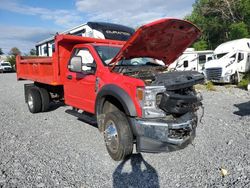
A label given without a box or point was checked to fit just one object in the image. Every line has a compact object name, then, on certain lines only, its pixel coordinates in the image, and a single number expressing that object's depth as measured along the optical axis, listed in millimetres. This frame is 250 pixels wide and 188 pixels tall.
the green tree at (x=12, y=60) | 33077
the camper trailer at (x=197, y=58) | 13992
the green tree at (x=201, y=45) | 21521
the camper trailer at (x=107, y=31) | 7084
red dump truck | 2863
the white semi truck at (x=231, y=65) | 11663
